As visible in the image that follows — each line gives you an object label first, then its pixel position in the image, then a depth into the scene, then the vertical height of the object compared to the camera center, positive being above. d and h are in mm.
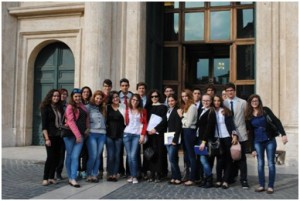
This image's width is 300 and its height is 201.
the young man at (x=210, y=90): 7094 +398
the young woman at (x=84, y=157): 7359 -986
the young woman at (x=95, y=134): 7111 -472
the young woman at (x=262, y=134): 6418 -399
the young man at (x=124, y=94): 7555 +325
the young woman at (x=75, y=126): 6781 -330
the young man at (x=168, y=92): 7349 +365
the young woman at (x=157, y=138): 7117 -549
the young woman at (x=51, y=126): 6793 -312
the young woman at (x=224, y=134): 6684 -417
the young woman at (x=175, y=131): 6887 -402
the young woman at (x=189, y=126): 6859 -290
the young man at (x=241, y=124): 6766 -239
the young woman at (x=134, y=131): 7117 -405
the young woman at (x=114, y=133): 7234 -455
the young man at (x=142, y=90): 7570 +408
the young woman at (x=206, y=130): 6610 -345
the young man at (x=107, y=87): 7605 +468
